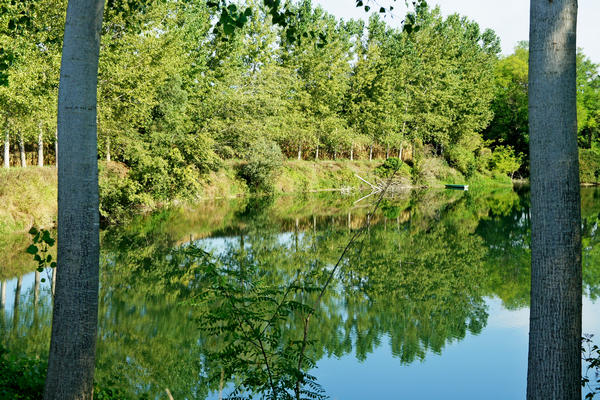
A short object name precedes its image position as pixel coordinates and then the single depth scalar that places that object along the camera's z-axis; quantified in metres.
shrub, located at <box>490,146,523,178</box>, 50.59
